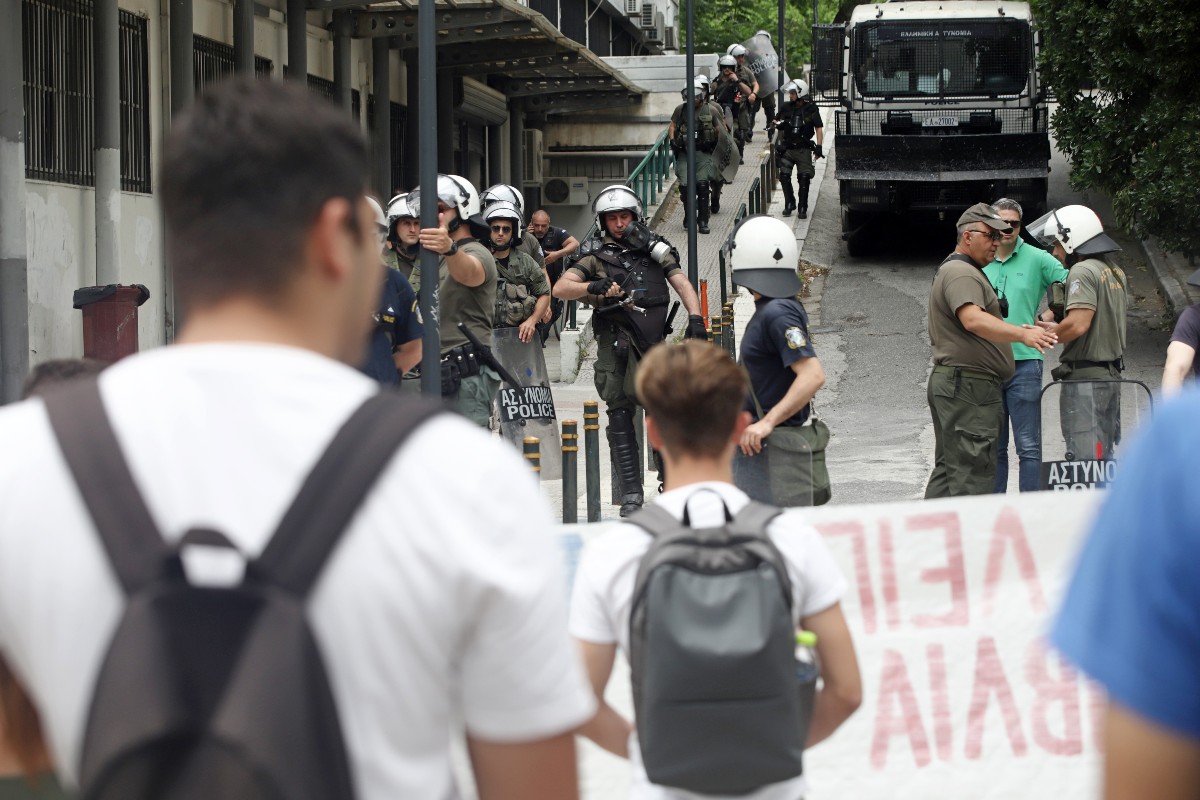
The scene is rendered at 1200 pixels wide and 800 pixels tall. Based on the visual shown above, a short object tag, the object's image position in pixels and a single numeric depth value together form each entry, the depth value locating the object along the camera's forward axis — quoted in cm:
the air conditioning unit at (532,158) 3178
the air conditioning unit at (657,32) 4162
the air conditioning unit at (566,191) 3188
